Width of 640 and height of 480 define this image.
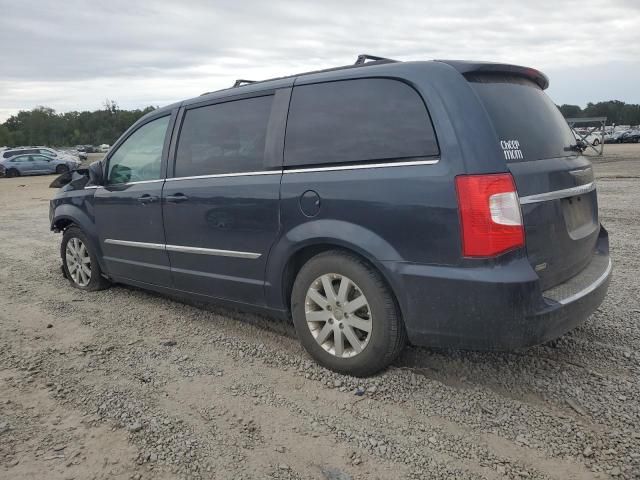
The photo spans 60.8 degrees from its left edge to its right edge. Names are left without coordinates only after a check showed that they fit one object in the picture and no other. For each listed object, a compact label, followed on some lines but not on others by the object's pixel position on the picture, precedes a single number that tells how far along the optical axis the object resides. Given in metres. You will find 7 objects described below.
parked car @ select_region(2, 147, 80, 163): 30.61
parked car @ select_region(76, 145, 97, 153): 95.29
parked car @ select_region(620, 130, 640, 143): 50.66
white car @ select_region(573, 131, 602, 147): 40.39
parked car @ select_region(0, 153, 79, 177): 30.23
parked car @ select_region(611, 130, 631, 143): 51.53
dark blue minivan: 2.84
